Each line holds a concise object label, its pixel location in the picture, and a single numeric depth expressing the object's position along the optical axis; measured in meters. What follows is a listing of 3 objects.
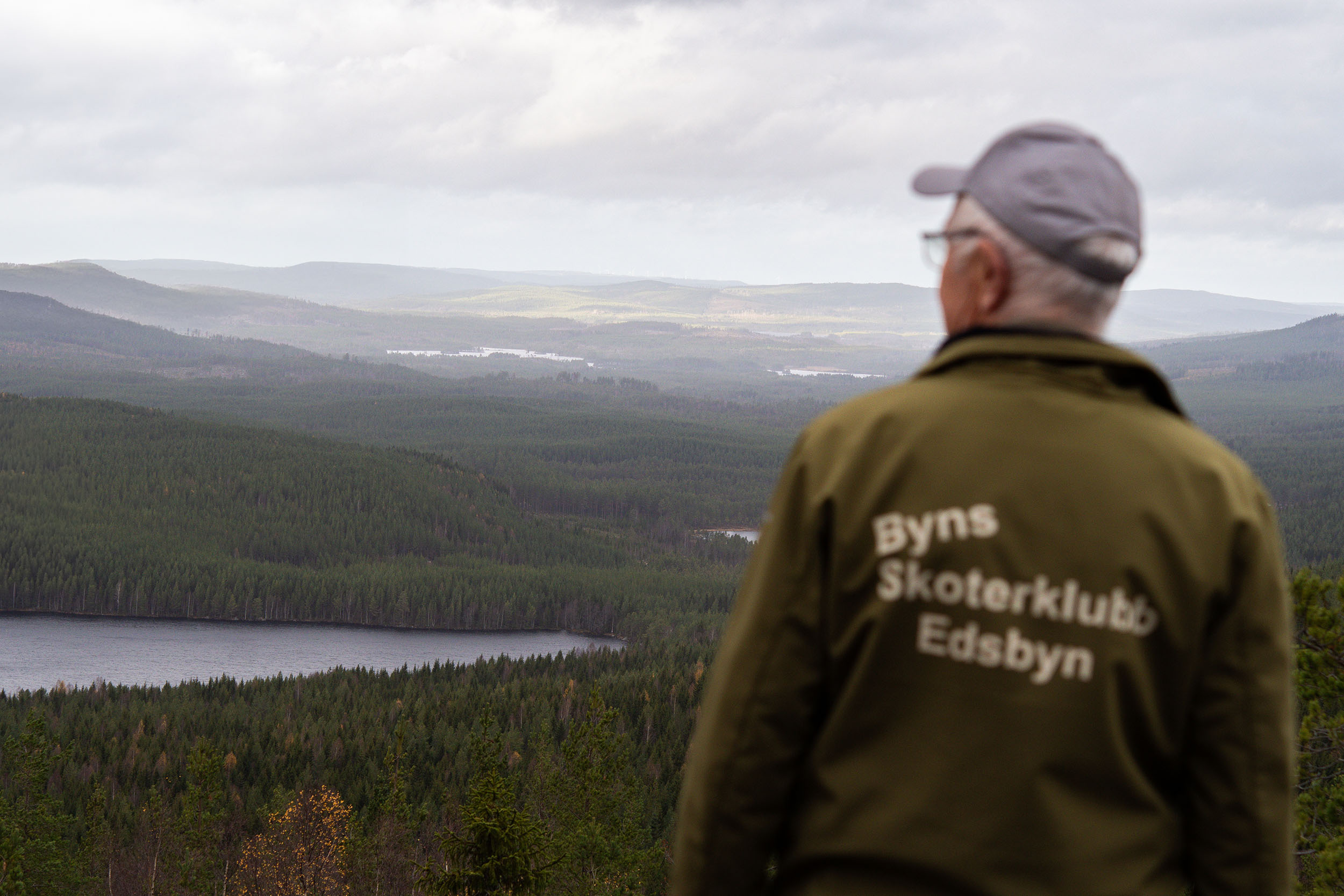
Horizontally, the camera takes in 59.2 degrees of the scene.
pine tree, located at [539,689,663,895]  38.97
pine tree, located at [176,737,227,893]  52.84
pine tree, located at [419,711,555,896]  27.98
